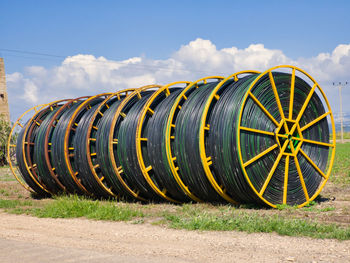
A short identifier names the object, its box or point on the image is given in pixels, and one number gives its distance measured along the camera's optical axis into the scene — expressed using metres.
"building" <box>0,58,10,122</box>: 35.62
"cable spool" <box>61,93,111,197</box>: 13.30
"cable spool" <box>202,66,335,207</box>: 10.52
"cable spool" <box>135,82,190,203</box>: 11.59
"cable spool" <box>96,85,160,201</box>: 12.39
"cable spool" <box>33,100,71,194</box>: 14.45
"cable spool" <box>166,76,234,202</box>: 10.99
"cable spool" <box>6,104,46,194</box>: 15.44
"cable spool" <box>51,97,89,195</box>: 13.77
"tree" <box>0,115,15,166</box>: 34.03
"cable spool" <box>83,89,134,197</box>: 12.95
